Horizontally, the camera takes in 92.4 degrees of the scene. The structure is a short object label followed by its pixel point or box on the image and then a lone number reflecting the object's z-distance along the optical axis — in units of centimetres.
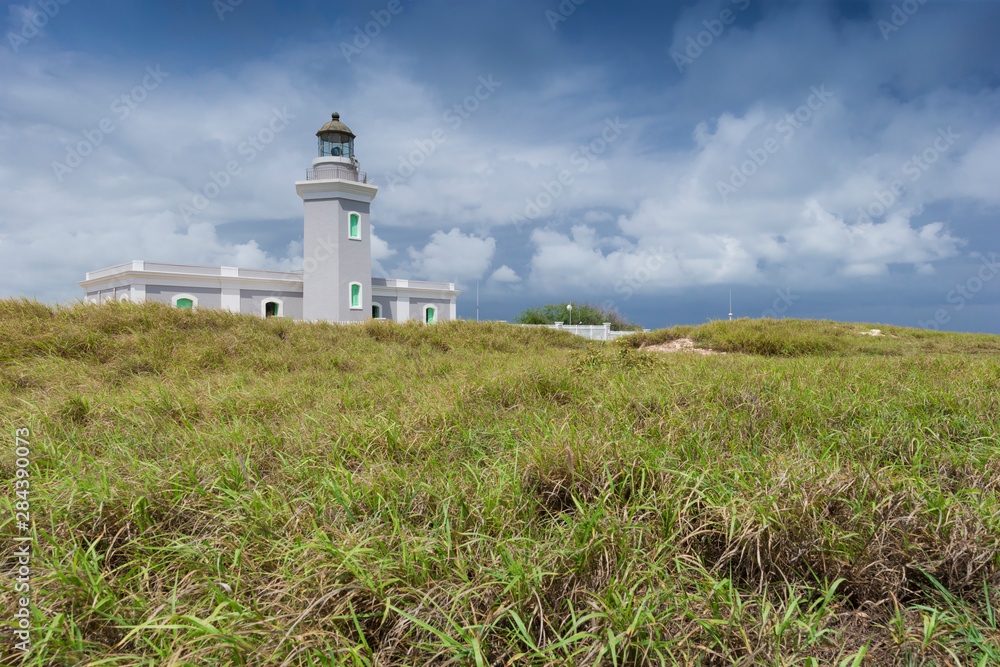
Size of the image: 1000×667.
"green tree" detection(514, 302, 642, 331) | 4184
